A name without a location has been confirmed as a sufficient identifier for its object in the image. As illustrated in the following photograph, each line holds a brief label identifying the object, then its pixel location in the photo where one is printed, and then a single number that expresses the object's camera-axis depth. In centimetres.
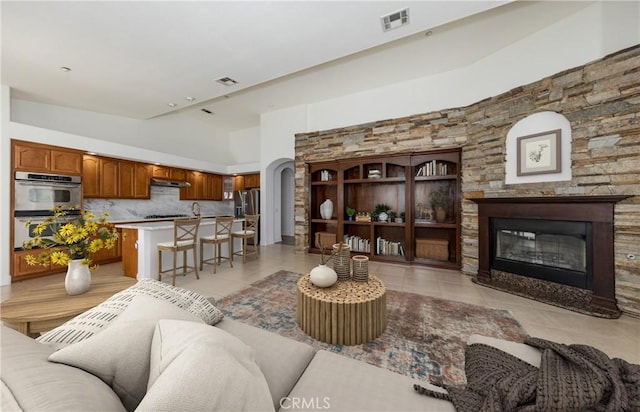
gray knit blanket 75
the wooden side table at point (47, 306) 140
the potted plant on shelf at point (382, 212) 474
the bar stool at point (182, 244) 341
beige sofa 53
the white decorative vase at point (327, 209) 533
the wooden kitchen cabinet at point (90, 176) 437
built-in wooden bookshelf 429
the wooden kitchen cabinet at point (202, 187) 648
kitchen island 354
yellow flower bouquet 164
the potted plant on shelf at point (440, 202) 432
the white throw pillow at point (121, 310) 88
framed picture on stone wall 290
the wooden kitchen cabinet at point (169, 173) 565
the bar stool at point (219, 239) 409
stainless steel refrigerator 682
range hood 559
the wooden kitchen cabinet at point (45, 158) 360
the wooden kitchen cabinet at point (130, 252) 364
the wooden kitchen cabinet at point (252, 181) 706
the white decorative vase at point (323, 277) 202
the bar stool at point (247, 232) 464
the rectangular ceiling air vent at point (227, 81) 359
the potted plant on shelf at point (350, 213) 507
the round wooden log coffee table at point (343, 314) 184
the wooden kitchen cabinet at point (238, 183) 741
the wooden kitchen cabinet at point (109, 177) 464
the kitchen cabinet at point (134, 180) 500
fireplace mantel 246
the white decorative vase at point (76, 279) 171
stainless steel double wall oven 359
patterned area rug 172
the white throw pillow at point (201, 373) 53
